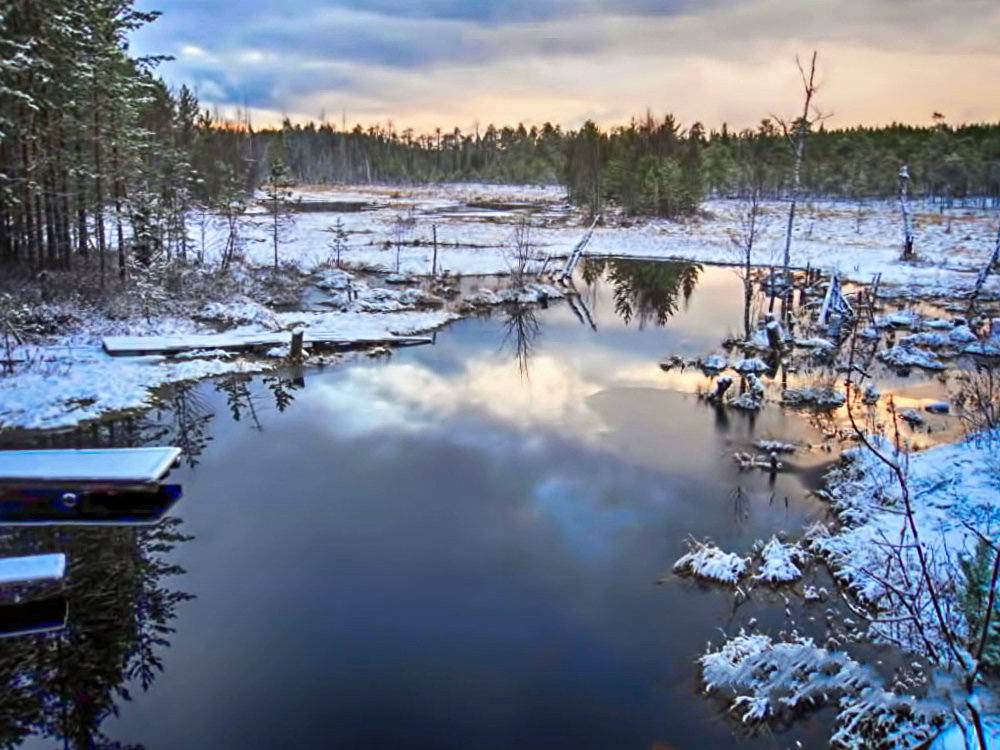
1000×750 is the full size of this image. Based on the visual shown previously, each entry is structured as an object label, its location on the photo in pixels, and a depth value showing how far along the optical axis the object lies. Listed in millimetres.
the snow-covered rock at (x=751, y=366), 19531
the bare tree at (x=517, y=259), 33203
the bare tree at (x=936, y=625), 3268
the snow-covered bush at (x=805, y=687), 6910
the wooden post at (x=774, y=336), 22078
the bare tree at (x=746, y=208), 24219
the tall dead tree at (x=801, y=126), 25531
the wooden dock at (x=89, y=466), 8435
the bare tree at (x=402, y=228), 46506
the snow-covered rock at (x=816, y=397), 17344
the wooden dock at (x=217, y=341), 19375
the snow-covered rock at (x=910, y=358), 20438
